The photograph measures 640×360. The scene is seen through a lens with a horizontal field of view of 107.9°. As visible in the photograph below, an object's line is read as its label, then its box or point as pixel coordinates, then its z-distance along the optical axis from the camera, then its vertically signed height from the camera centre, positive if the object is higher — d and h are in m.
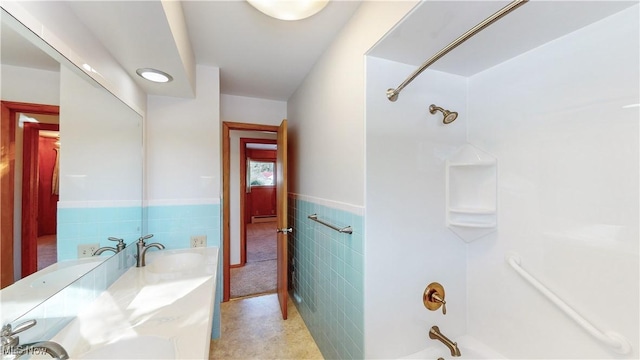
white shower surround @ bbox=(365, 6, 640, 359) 0.96 -0.09
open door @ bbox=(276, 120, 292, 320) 2.29 -0.37
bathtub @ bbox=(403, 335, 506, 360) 1.36 -1.01
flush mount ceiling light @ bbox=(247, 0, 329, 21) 1.11 +0.85
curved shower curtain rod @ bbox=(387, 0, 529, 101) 0.73 +0.55
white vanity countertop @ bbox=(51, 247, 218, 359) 0.86 -0.59
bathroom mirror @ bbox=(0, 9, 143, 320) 0.68 +0.12
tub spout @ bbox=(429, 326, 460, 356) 1.31 -0.92
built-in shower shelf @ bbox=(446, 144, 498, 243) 1.39 -0.07
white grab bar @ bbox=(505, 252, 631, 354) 0.93 -0.60
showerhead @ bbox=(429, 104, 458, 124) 1.34 +0.39
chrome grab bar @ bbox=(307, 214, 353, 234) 1.37 -0.29
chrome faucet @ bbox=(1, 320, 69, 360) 0.67 -0.50
